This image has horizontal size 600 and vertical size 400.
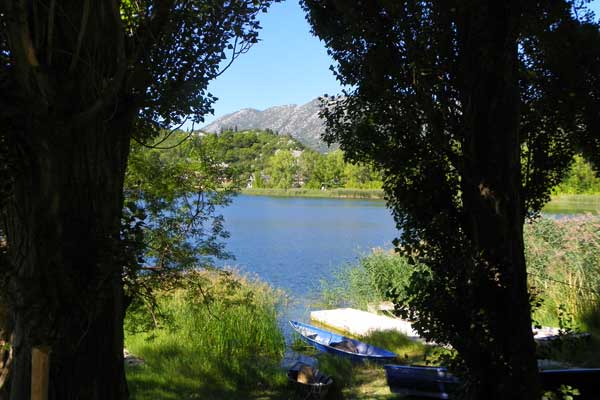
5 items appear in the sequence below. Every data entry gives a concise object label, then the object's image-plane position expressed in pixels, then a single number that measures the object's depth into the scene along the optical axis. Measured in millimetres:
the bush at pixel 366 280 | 12898
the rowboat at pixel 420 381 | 6141
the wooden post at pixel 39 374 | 2354
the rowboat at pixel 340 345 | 8531
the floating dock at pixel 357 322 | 10710
